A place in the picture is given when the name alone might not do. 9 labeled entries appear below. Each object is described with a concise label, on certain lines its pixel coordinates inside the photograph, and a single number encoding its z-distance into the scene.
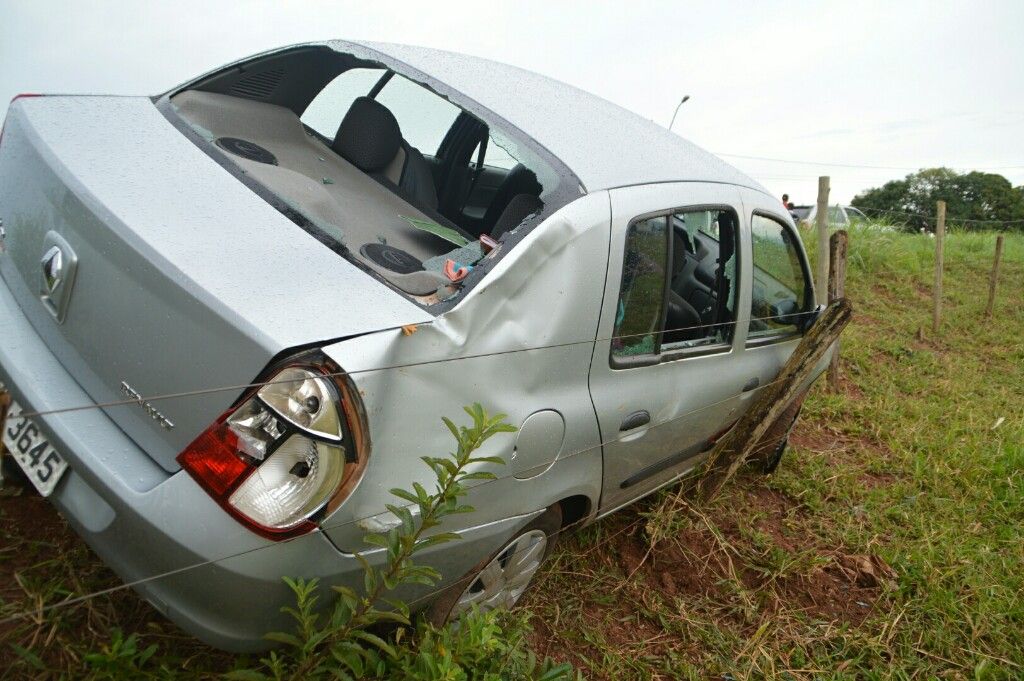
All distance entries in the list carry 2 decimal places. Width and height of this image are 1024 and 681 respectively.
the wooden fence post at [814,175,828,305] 5.84
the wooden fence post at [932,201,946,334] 8.16
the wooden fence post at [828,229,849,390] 5.38
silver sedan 1.56
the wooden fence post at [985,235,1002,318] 9.10
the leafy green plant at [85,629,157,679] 1.66
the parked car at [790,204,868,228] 11.56
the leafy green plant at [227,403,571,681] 1.62
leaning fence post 3.37
